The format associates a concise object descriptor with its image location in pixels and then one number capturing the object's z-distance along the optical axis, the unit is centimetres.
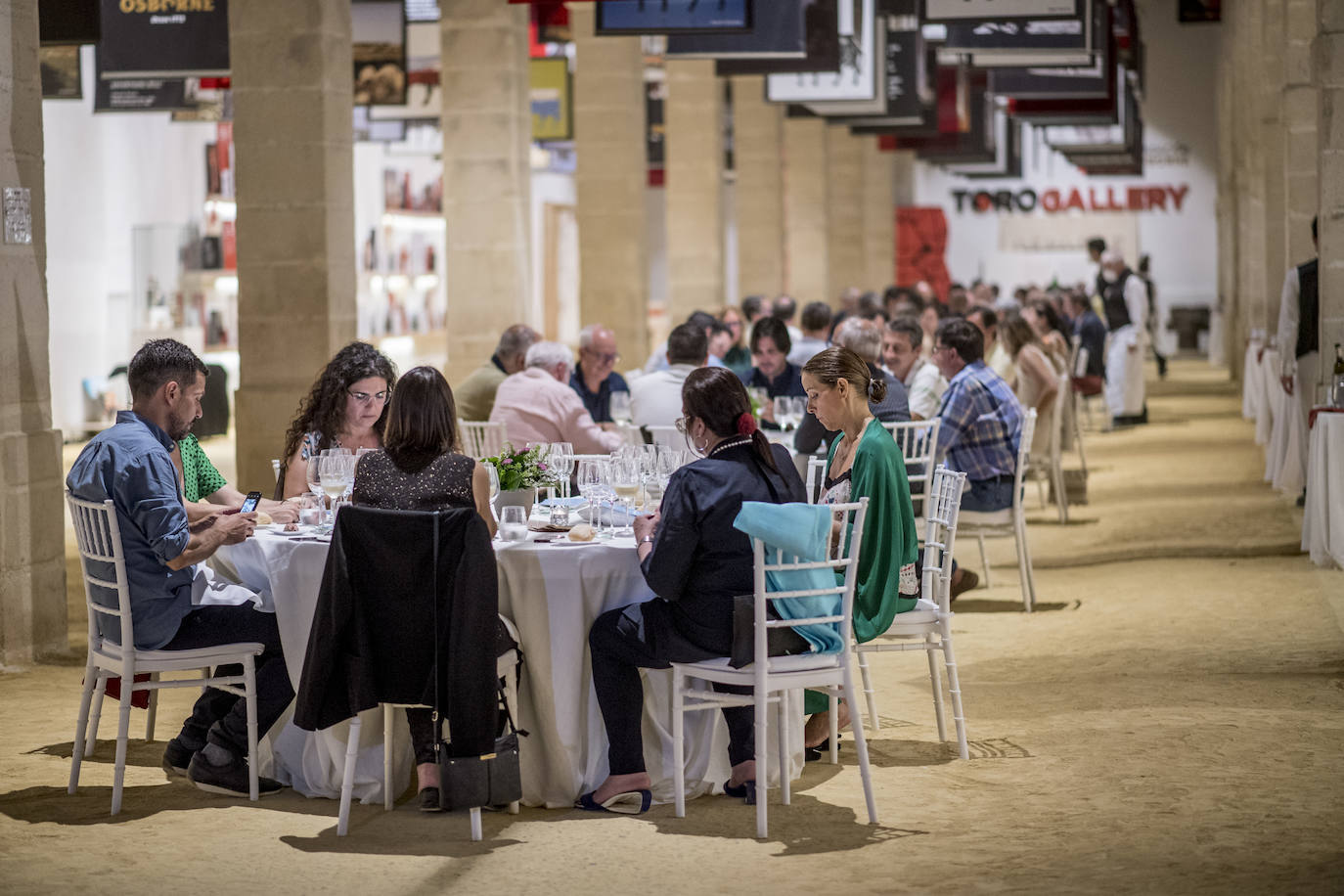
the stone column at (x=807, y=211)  2519
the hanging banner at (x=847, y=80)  1528
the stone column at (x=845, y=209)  2889
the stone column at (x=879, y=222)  3281
